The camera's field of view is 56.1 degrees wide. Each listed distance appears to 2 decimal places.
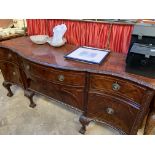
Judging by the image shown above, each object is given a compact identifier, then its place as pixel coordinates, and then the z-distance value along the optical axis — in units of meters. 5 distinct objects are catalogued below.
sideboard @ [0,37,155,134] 0.97
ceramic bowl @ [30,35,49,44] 1.52
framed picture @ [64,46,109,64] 1.16
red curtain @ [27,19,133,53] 1.29
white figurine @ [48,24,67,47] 1.44
